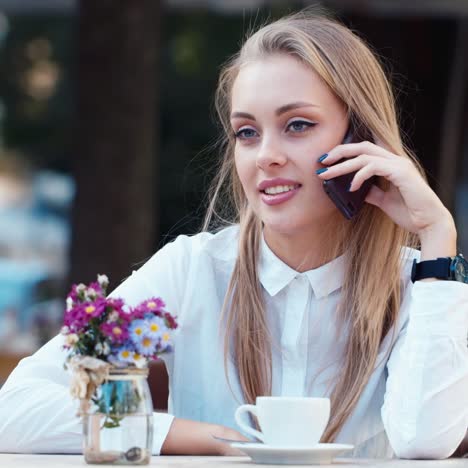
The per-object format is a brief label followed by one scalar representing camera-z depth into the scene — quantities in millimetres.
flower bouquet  2388
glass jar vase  2392
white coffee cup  2458
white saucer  2436
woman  2662
